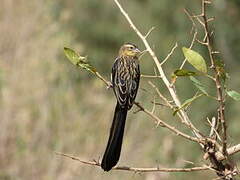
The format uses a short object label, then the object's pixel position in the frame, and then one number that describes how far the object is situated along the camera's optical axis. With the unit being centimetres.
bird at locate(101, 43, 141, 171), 529
